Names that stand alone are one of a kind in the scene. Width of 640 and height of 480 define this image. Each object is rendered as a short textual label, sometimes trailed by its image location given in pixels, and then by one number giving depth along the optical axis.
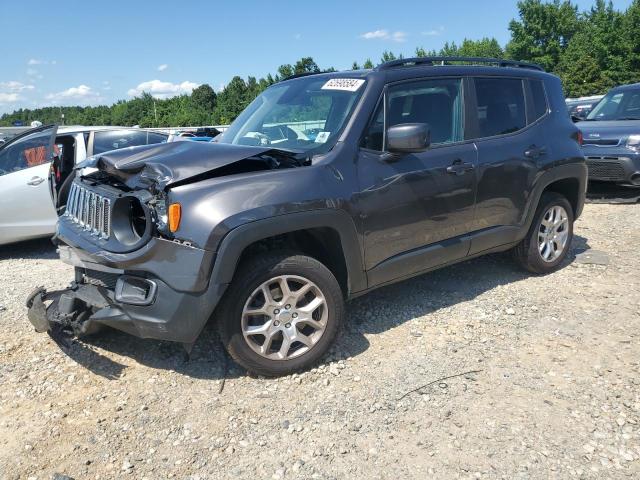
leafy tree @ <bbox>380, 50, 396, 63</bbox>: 72.18
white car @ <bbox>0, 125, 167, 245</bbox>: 6.11
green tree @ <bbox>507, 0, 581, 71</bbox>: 62.84
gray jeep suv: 2.97
